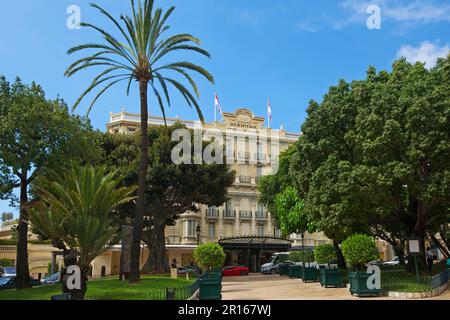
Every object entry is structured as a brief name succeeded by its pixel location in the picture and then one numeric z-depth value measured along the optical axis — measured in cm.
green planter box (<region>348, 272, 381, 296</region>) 2128
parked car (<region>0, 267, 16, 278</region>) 4483
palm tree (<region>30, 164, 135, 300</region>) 1948
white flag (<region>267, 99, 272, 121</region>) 7135
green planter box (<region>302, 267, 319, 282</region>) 3178
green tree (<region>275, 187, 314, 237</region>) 4050
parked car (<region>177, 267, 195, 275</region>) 4353
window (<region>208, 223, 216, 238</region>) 6644
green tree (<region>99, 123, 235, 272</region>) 4378
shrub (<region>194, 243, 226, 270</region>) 3200
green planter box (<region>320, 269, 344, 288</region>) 2657
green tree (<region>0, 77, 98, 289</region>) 2828
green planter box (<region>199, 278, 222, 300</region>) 1942
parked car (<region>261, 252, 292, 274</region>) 4961
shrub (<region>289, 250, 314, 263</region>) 4925
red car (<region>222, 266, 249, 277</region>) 4948
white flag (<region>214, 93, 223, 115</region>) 6744
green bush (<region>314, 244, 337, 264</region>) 3344
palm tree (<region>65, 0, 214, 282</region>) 2680
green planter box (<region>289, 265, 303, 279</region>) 3803
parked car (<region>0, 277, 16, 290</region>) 3142
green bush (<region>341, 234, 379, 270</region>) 2436
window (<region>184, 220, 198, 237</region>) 6391
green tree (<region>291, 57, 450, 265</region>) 2419
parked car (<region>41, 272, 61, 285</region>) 3711
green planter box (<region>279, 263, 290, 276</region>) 4312
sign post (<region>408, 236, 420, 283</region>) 2217
